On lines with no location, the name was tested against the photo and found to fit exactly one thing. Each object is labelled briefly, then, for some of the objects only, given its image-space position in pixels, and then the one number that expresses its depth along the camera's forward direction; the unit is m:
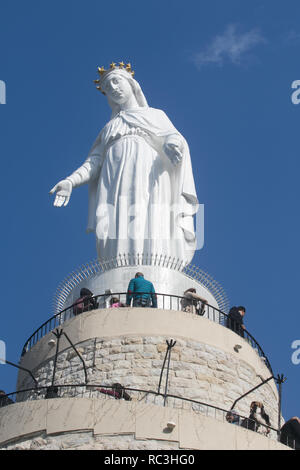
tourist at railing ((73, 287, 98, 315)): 27.30
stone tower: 22.86
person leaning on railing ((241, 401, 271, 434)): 24.03
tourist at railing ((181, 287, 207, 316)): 27.16
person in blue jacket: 26.89
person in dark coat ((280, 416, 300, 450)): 23.62
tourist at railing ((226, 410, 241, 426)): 23.86
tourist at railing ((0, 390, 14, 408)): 24.98
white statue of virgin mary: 29.80
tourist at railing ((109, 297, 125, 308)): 26.95
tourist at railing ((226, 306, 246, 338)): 27.73
